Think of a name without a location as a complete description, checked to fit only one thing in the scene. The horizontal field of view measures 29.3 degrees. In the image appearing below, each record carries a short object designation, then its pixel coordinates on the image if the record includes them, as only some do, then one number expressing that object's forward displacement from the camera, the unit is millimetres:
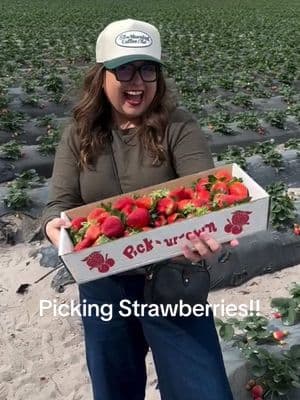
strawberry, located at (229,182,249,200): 2066
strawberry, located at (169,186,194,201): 2068
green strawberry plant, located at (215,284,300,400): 2748
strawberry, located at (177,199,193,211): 2062
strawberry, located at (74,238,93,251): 1959
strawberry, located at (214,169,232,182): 2176
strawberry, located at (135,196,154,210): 2045
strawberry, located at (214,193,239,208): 2029
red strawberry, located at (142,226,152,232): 1989
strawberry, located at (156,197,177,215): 2043
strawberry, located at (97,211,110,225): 2018
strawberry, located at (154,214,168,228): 2037
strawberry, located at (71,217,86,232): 2062
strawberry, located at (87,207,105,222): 2040
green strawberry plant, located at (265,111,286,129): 8234
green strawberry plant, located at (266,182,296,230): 4785
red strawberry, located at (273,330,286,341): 3074
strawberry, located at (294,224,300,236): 4711
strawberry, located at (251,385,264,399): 2754
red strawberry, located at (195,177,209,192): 2111
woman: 2029
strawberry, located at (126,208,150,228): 2008
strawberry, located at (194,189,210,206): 2070
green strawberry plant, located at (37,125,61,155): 6758
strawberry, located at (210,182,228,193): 2111
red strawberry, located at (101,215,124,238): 1984
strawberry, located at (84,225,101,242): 1989
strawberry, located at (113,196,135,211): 2045
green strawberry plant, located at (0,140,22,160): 6531
